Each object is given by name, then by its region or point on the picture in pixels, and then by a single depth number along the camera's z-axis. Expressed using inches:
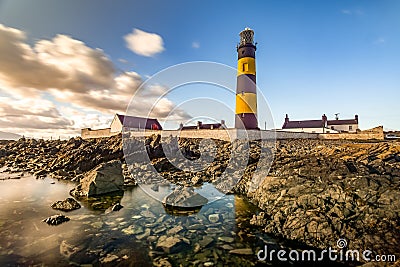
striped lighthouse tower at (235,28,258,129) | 1114.1
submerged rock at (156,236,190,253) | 263.7
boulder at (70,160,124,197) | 499.5
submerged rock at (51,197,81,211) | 401.1
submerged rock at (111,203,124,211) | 401.8
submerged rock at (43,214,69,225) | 333.4
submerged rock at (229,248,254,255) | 254.7
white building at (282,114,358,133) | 1990.7
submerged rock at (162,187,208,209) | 426.6
